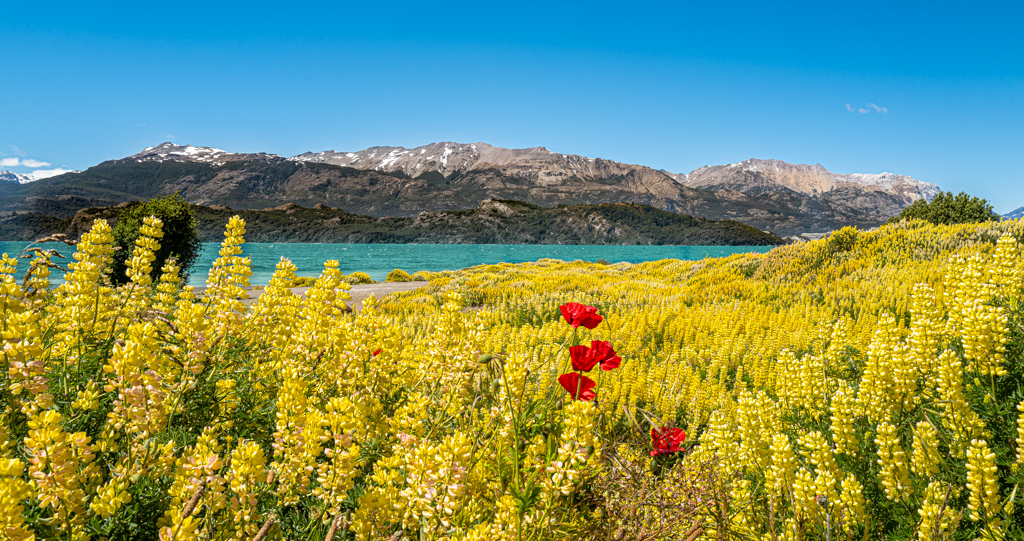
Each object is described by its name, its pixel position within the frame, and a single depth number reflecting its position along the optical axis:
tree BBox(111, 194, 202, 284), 13.75
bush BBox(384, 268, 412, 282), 22.45
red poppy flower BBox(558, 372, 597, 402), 1.92
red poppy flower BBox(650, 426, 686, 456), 2.70
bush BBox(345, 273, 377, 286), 22.48
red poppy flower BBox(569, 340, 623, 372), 2.08
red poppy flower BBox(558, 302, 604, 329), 2.34
